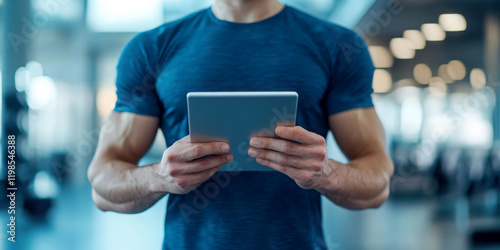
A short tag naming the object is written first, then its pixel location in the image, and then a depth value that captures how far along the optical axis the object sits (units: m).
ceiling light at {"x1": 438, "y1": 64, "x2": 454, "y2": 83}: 9.59
